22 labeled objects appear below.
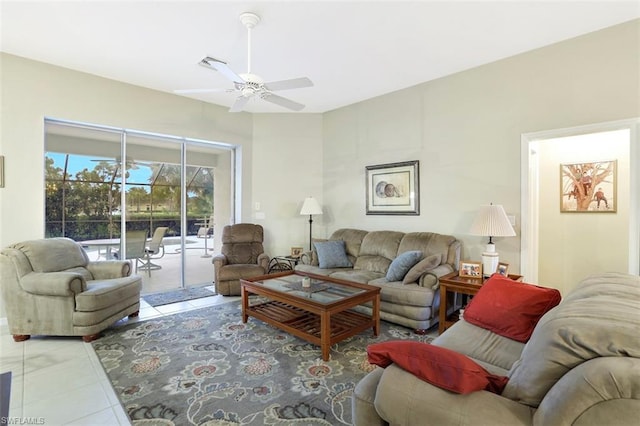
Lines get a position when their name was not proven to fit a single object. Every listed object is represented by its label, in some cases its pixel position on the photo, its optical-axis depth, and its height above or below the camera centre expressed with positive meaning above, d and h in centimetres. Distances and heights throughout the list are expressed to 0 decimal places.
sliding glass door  401 +24
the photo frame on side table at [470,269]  324 -60
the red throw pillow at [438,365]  112 -59
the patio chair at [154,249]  476 -56
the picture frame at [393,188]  435 +37
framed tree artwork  366 +33
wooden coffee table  268 -86
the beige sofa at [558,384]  84 -53
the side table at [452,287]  302 -74
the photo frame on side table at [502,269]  315 -58
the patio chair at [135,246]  450 -50
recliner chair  439 -69
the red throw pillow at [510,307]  196 -64
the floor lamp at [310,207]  498 +10
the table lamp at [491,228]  307 -15
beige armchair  292 -83
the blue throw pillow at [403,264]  346 -58
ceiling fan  251 +115
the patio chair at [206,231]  522 -31
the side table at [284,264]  516 -86
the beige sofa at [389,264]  315 -69
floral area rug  195 -125
